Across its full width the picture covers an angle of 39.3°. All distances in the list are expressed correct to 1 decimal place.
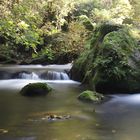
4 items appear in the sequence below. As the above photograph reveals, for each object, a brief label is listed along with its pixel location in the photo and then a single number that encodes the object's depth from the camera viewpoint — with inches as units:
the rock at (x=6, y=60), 434.0
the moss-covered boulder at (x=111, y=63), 256.3
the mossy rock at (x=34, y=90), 241.9
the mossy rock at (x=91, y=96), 217.6
